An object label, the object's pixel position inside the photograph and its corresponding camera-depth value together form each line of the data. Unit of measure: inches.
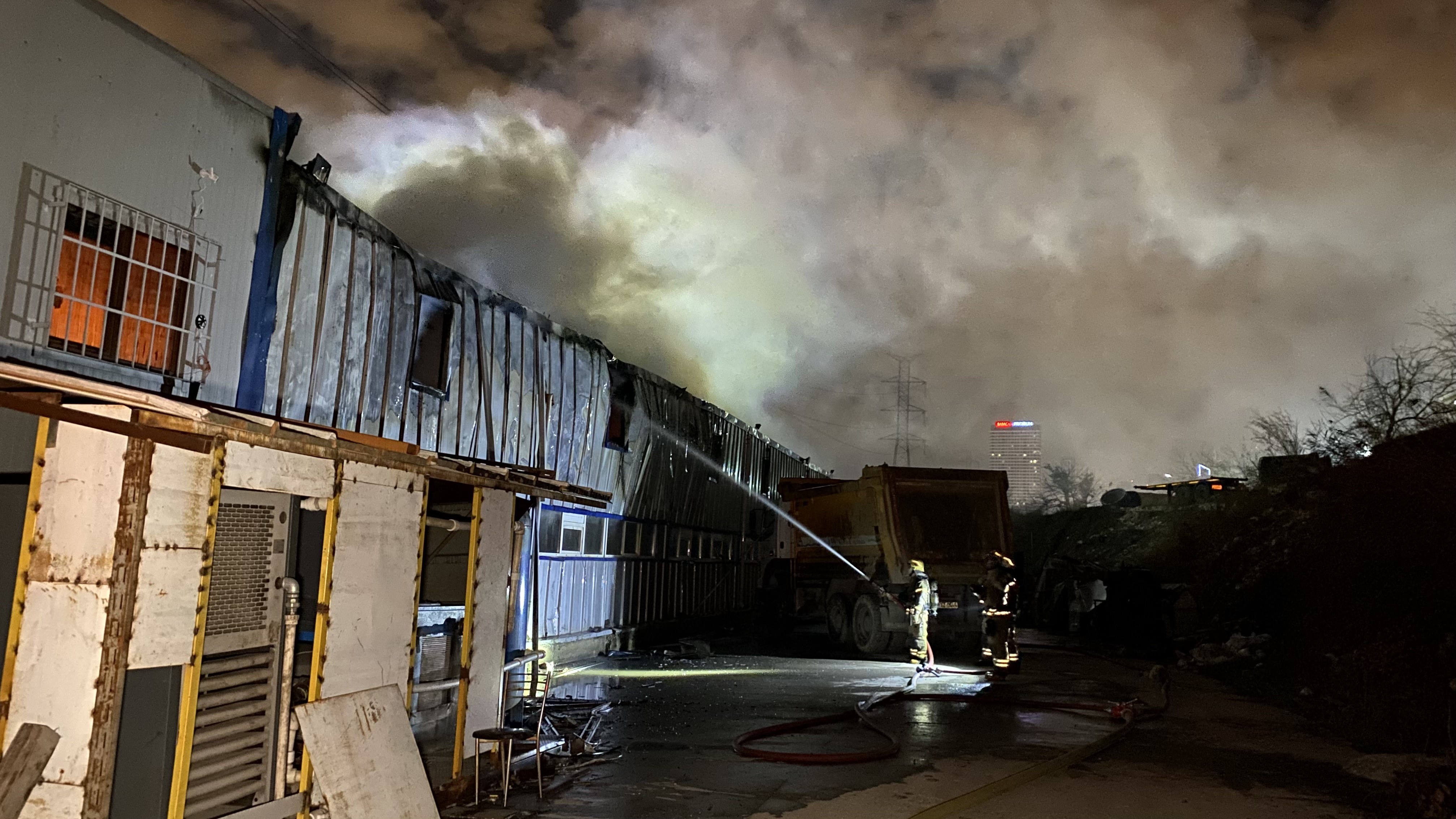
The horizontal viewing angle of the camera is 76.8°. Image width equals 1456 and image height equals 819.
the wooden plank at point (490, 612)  277.7
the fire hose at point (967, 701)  277.0
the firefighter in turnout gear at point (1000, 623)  551.2
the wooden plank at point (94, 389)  136.9
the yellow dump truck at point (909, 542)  619.8
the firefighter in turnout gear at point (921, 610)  597.6
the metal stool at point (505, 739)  256.2
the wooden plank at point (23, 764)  144.5
